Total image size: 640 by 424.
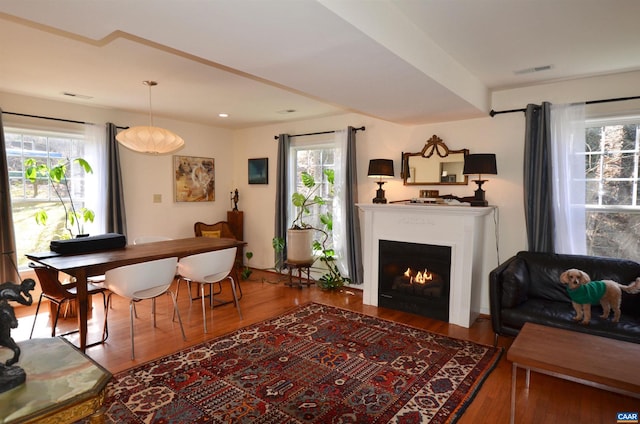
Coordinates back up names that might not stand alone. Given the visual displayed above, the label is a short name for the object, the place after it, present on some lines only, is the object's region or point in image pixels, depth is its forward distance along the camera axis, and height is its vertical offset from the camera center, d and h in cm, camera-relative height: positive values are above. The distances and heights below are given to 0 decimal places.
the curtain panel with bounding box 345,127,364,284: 476 -32
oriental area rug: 219 -137
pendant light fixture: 334 +49
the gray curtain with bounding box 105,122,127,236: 472 +4
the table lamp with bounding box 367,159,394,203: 421 +23
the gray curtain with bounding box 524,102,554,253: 348 +6
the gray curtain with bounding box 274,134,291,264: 555 +0
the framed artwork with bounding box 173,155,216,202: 567 +19
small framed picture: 597 +32
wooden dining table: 280 -59
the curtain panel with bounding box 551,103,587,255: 338 +7
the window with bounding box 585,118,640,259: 328 -4
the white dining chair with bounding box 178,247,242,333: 342 -74
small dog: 268 -82
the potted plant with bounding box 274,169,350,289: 491 -66
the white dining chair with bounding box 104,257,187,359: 292 -74
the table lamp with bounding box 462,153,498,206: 351 +22
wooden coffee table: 186 -100
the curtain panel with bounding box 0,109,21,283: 390 -39
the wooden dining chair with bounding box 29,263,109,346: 304 -83
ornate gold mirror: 405 +25
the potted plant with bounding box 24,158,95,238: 411 +5
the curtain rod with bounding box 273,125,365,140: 477 +82
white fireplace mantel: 363 -52
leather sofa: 269 -97
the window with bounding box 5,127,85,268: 421 +10
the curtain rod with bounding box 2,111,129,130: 408 +90
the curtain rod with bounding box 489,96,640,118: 318 +77
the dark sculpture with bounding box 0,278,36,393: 143 -54
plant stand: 491 -122
